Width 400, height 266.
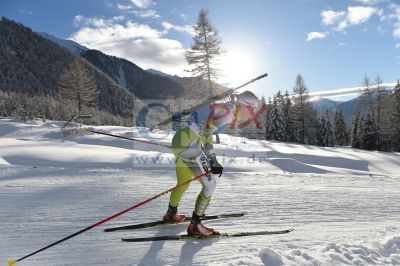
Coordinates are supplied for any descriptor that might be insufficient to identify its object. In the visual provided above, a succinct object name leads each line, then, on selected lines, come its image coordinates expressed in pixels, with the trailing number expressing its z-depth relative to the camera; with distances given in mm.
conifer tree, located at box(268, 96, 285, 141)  50500
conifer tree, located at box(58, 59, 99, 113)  33094
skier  4902
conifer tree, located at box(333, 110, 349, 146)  63281
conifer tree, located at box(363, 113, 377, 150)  43750
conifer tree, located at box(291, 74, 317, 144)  43812
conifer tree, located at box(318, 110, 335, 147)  53000
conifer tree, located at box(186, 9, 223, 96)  25500
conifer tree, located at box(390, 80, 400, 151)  42656
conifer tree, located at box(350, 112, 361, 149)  49125
